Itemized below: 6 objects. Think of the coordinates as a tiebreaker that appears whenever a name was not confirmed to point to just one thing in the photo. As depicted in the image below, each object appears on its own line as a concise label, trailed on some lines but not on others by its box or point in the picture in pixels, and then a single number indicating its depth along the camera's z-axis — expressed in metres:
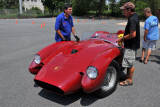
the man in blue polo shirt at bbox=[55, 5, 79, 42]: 4.56
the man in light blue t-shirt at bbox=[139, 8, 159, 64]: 5.00
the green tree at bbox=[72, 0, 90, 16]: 40.15
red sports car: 2.82
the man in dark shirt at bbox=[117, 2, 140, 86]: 3.33
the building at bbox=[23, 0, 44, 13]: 65.94
